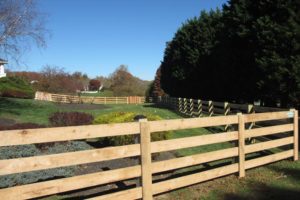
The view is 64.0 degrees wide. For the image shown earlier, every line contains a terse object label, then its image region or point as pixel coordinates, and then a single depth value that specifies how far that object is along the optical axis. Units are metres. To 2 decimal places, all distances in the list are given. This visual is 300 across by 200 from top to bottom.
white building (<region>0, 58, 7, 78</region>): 34.14
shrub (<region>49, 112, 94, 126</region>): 8.11
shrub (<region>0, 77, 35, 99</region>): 25.86
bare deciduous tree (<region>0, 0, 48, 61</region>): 14.20
